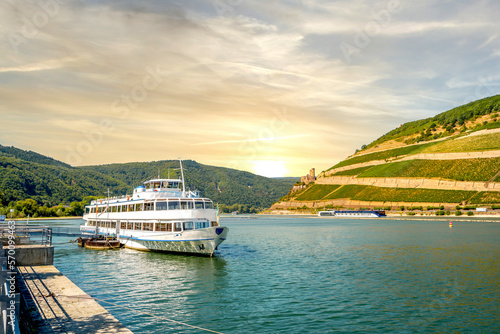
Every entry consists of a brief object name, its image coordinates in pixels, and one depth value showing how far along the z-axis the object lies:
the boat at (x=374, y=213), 190.55
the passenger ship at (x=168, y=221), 46.84
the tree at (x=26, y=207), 181.18
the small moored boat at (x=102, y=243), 59.12
